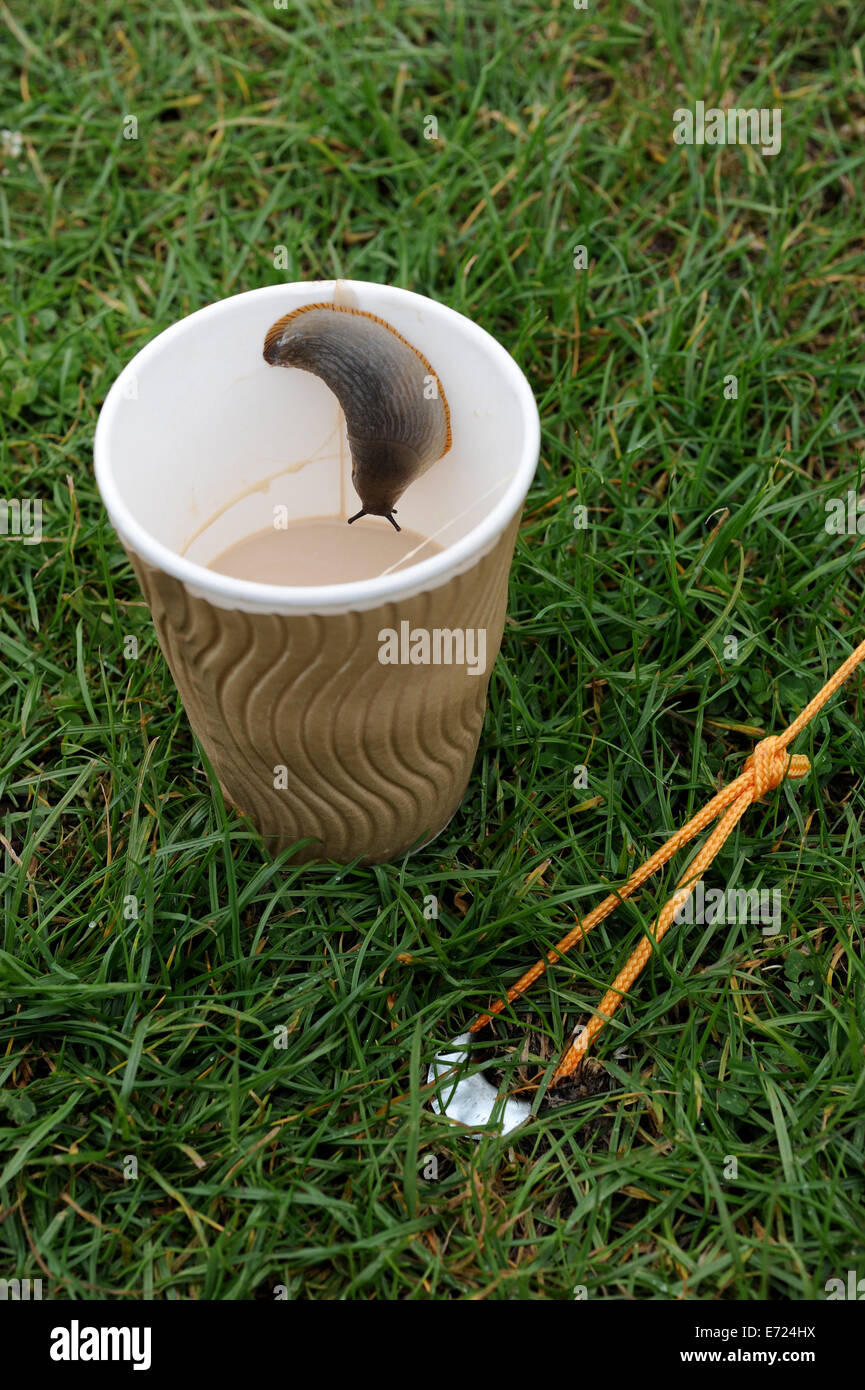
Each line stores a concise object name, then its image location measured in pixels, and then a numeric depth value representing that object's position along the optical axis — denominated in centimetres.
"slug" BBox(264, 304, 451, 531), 44
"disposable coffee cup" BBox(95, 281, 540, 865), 40
